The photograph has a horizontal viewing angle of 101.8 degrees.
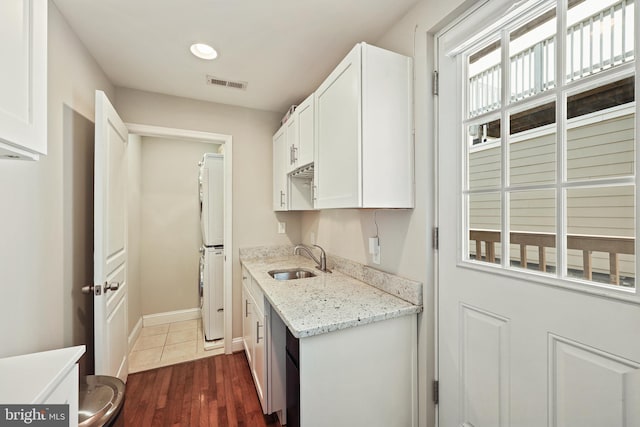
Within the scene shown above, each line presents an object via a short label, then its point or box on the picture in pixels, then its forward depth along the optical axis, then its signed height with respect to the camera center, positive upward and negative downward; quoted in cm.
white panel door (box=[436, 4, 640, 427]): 77 -45
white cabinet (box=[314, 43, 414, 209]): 129 +43
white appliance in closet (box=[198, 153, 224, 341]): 280 -35
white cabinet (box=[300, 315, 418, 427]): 113 -76
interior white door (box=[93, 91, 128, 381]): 148 -18
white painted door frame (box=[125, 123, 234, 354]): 254 -23
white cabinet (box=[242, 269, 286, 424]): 166 -96
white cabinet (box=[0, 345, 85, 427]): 66 -47
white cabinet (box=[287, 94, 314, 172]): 183 +58
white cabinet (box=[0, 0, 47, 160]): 61 +35
